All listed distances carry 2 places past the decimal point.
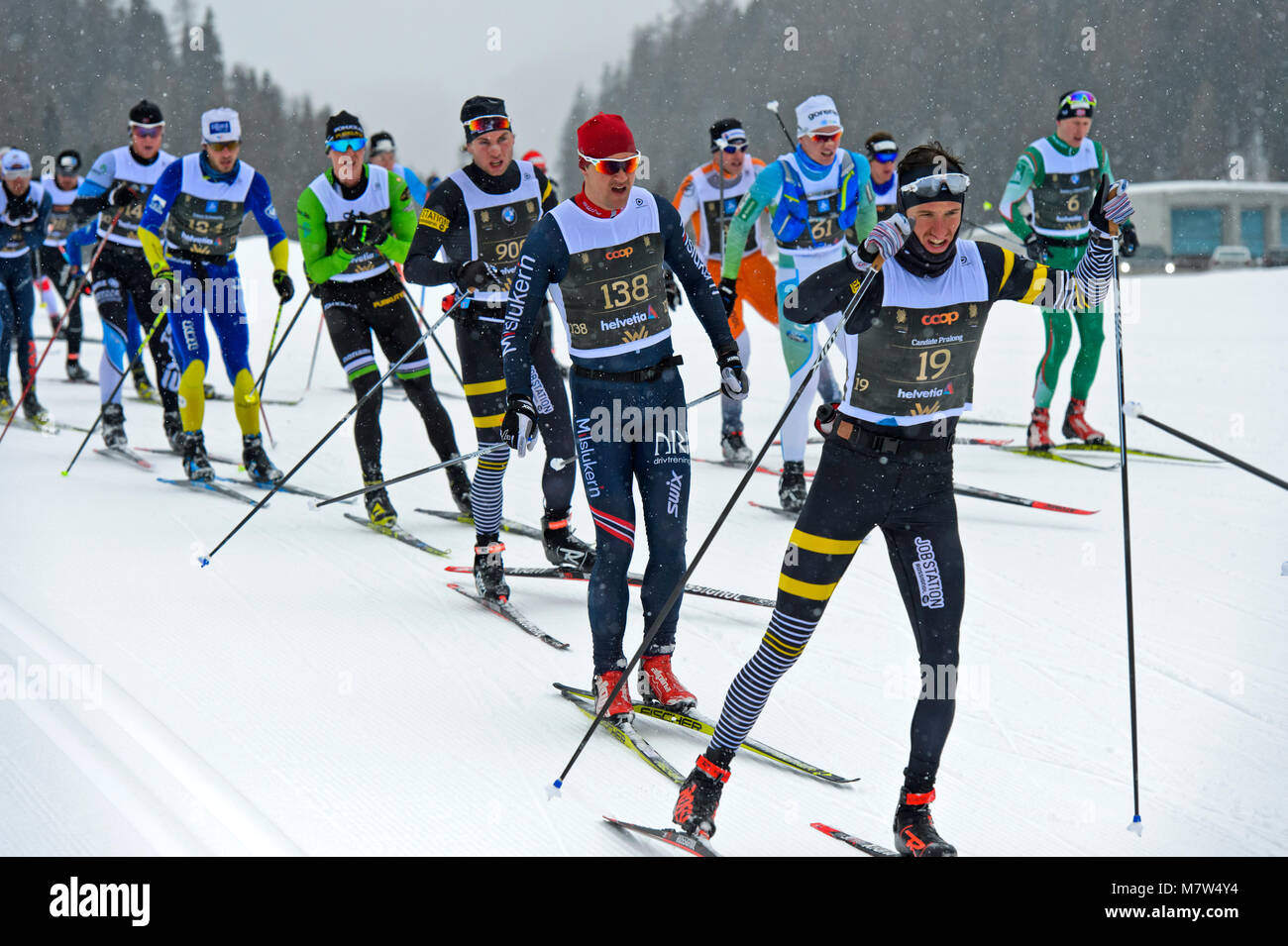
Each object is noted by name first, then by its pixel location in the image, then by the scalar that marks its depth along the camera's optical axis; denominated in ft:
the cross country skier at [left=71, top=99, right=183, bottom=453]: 28.22
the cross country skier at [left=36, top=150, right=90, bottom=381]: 42.86
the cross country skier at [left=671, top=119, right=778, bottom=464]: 28.60
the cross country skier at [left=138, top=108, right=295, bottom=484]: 25.09
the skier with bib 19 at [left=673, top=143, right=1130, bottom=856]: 11.05
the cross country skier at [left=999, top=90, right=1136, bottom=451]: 27.45
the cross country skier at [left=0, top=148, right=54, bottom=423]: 34.94
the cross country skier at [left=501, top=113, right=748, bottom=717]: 14.02
